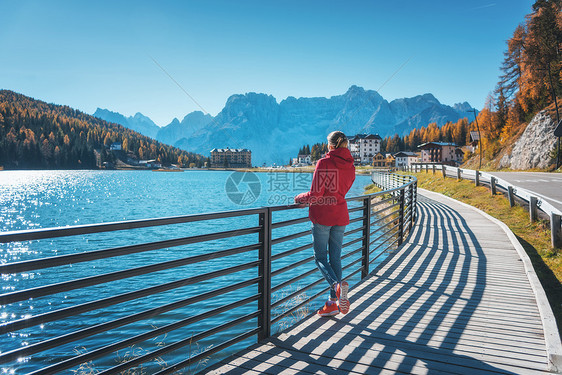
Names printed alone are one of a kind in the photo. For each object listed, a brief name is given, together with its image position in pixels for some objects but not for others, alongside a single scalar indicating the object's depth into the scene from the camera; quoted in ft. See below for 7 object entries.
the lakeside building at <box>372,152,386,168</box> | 492.54
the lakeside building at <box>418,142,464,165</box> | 402.93
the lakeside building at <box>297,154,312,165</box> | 597.93
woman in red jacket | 14.25
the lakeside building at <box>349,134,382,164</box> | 566.77
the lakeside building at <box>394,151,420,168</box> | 459.32
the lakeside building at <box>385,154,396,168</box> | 488.02
